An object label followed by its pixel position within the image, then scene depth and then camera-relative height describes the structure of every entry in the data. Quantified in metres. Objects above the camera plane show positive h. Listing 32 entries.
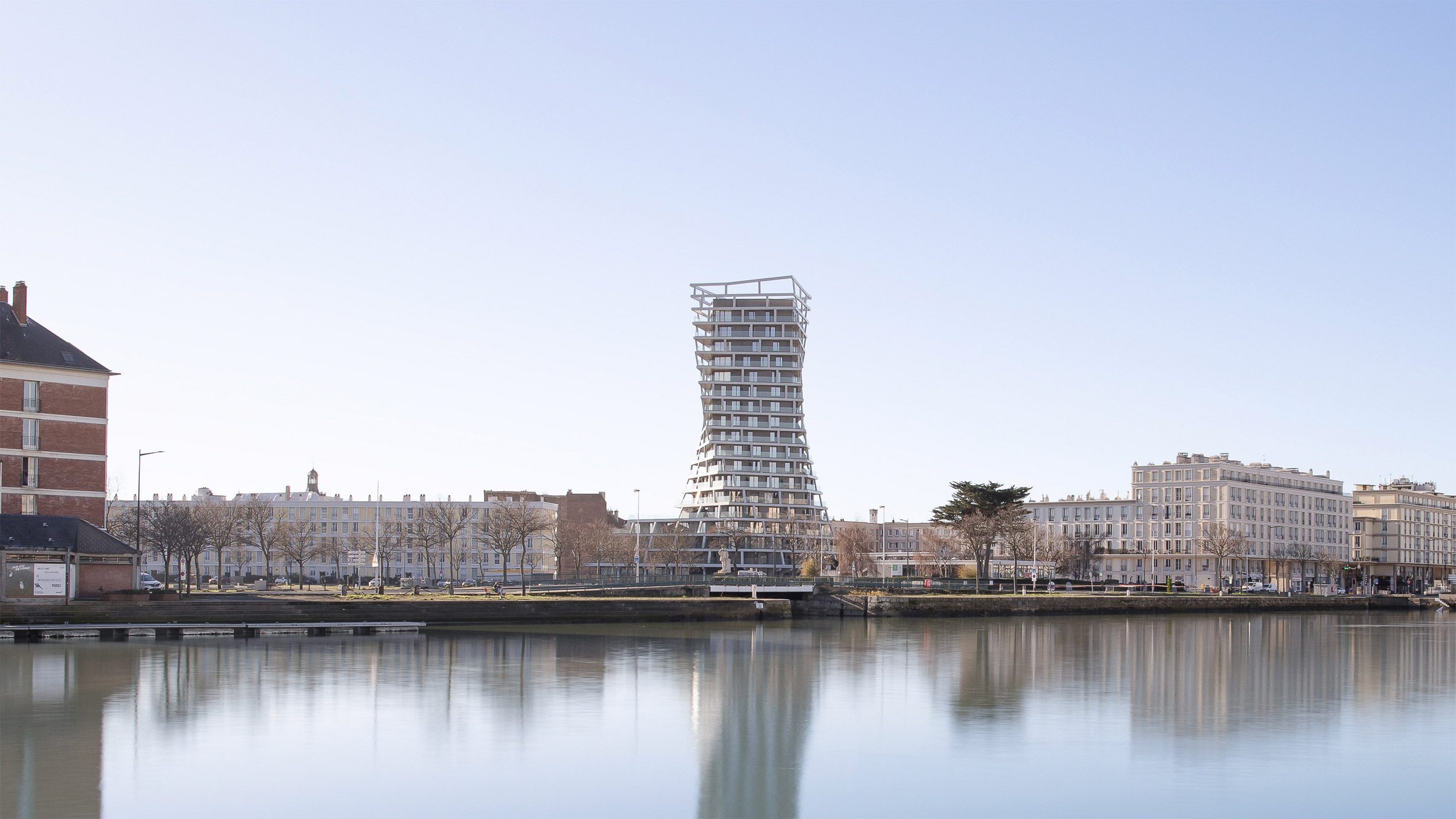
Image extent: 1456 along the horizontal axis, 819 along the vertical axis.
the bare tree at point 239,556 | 151.12 -8.23
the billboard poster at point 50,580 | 61.75 -4.50
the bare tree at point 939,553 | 141.50 -6.90
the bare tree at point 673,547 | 133.00 -6.10
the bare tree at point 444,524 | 108.06 -3.48
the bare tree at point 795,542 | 146.00 -5.84
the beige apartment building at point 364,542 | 153.75 -6.65
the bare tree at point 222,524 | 104.12 -3.31
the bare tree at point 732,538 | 142.62 -5.33
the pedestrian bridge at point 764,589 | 94.94 -7.11
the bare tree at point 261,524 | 112.62 -3.66
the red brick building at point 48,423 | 68.62 +3.09
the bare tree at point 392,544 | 134.12 -5.99
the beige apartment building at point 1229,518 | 166.12 -3.16
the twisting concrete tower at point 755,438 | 146.88 +5.61
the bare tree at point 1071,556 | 149.50 -7.31
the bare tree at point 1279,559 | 169.25 -8.28
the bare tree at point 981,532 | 112.19 -3.51
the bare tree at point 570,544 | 136.38 -5.86
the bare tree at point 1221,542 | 149.25 -5.70
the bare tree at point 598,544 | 132.88 -5.62
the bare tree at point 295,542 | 114.44 -5.30
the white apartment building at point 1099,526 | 171.00 -4.51
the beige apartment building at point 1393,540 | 189.88 -6.54
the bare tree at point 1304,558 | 170.12 -8.20
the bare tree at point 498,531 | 101.50 -3.86
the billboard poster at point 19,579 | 61.12 -4.44
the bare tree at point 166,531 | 90.75 -3.36
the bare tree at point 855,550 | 151.62 -7.27
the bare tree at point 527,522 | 108.28 -3.20
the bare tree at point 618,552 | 134.50 -6.51
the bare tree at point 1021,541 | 114.31 -4.86
